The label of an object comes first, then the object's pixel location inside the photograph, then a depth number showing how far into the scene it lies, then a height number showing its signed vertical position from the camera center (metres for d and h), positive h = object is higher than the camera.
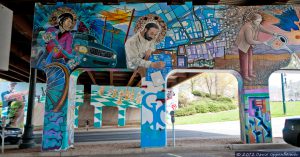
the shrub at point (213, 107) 46.03 +0.82
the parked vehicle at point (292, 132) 8.27 -0.68
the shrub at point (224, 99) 49.50 +2.46
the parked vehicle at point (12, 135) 15.82 -1.47
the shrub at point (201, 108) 45.59 +0.63
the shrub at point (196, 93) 51.67 +3.77
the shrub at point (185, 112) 45.06 -0.07
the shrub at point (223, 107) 46.78 +0.82
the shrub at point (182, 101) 49.09 +2.07
